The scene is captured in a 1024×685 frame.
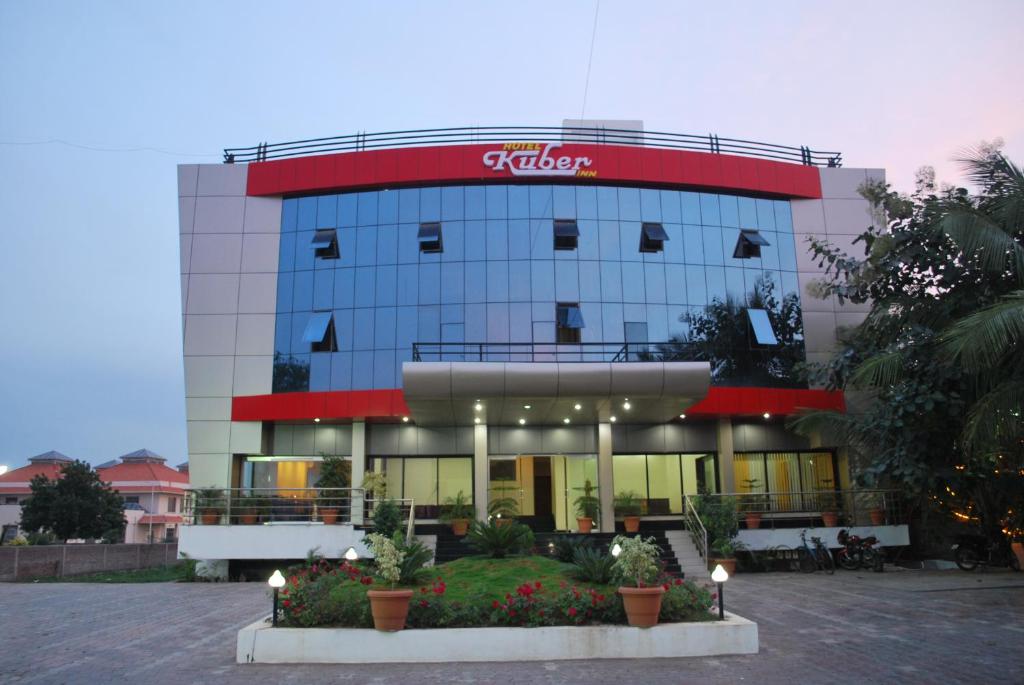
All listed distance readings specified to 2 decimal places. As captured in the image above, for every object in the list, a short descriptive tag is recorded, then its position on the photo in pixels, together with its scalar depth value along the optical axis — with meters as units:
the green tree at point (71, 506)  41.12
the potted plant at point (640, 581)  9.84
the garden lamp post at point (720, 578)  10.08
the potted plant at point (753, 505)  21.81
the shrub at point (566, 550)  13.64
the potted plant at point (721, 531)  19.91
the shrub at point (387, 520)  19.89
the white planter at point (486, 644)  9.62
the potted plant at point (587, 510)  22.41
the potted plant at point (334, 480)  22.23
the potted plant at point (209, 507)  21.12
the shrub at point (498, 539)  13.61
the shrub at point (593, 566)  11.05
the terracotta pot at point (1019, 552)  19.22
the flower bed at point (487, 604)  9.99
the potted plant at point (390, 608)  9.66
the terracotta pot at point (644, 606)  9.84
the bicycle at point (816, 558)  20.39
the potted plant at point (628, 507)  23.03
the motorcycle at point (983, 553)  19.72
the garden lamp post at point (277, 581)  9.82
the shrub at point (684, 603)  10.19
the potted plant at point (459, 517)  21.77
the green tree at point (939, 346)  12.41
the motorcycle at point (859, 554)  20.62
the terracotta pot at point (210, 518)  21.10
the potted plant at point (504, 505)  24.20
